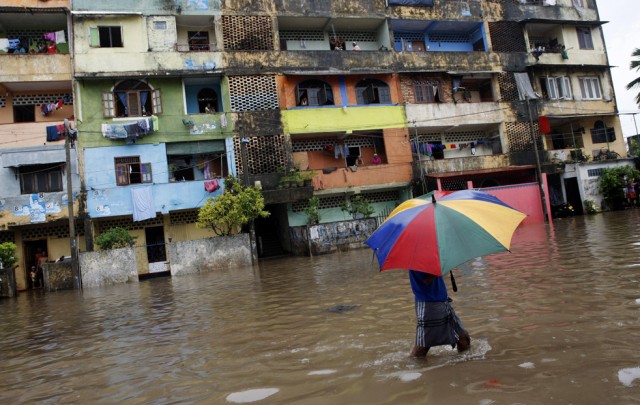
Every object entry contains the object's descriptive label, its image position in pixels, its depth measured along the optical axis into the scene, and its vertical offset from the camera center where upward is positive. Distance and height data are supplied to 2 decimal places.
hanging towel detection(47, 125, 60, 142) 20.86 +6.22
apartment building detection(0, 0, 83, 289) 20.47 +6.48
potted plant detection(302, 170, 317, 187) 23.25 +3.04
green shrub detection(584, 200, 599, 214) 27.19 -0.56
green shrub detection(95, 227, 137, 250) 17.42 +0.75
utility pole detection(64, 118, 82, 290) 16.45 +1.12
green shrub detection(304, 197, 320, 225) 22.27 +1.10
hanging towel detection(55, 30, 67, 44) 21.92 +11.19
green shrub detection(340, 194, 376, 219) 22.40 +0.99
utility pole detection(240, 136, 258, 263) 22.28 +4.14
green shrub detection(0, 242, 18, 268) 16.90 +0.68
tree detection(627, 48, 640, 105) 31.89 +9.06
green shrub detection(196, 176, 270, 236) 19.30 +1.50
